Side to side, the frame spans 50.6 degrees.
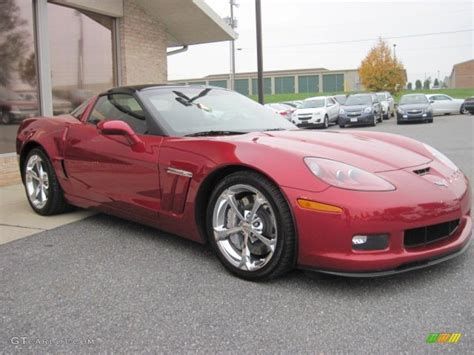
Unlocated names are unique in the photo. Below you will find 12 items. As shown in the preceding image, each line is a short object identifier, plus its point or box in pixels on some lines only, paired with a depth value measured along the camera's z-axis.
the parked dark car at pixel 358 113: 21.56
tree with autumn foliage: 53.78
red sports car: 2.90
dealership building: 7.87
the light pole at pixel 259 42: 11.00
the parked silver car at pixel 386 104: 26.55
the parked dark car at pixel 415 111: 21.94
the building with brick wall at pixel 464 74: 92.31
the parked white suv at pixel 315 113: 21.67
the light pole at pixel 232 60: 31.92
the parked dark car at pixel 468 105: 28.53
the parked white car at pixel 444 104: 28.34
